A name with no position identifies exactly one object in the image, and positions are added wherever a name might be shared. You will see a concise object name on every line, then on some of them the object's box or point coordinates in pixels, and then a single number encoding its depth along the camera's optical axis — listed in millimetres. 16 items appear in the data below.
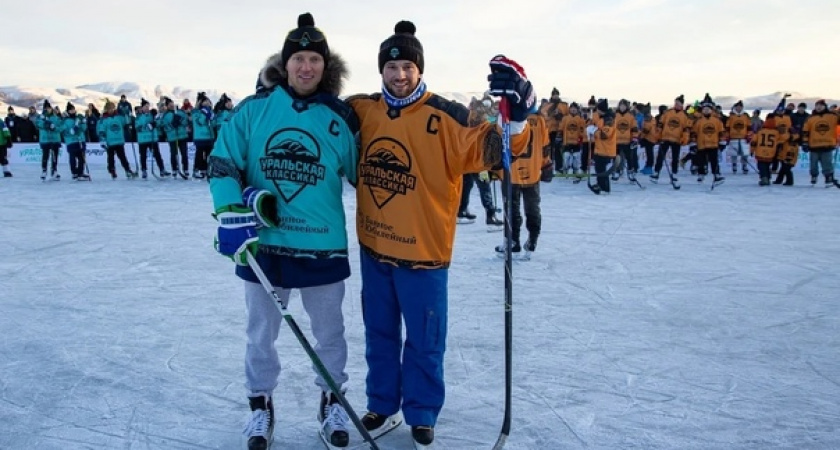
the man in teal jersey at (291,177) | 2480
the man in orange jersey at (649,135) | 14258
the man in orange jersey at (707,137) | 12877
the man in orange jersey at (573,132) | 15062
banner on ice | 18144
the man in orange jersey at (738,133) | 14852
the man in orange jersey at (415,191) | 2484
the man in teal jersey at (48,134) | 14047
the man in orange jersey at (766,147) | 12742
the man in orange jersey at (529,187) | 6035
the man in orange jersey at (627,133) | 13203
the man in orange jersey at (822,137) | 12188
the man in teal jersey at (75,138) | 13836
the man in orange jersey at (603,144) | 11664
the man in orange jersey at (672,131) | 13391
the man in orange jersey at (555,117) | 15430
